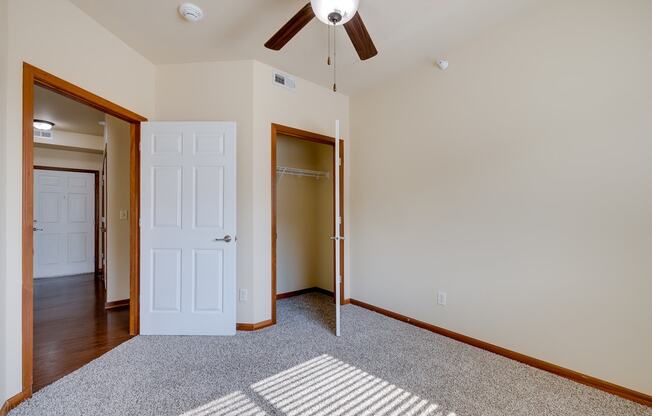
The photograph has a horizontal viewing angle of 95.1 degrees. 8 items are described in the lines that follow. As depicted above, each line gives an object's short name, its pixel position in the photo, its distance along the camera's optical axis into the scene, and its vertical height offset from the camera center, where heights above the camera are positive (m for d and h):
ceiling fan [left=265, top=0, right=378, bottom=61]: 1.61 +1.09
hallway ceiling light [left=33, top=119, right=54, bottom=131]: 4.37 +1.27
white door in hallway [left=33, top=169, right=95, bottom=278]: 5.10 -0.24
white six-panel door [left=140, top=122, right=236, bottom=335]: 2.79 -0.12
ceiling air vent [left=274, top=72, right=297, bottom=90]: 3.08 +1.35
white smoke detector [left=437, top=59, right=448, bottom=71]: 2.72 +1.33
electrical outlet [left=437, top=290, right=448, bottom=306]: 2.81 -0.84
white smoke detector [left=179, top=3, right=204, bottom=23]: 2.11 +1.43
